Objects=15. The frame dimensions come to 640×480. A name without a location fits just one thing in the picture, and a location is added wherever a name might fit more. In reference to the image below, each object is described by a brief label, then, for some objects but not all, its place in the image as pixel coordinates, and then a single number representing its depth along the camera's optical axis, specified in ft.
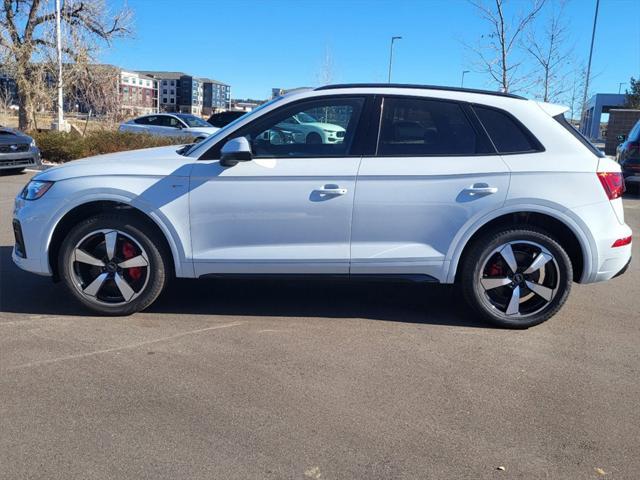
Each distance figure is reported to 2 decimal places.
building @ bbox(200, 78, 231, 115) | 500.74
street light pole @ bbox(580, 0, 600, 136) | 67.36
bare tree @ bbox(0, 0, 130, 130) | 78.69
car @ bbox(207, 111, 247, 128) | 93.63
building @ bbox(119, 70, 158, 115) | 371.25
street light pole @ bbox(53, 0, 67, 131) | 73.31
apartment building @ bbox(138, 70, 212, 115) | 468.34
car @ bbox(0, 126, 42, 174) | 42.04
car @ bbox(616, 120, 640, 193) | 37.83
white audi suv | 14.12
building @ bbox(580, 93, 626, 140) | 169.48
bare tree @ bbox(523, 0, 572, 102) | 53.98
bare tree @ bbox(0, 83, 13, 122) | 86.93
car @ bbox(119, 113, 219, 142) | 66.64
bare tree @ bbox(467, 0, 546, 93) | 48.42
